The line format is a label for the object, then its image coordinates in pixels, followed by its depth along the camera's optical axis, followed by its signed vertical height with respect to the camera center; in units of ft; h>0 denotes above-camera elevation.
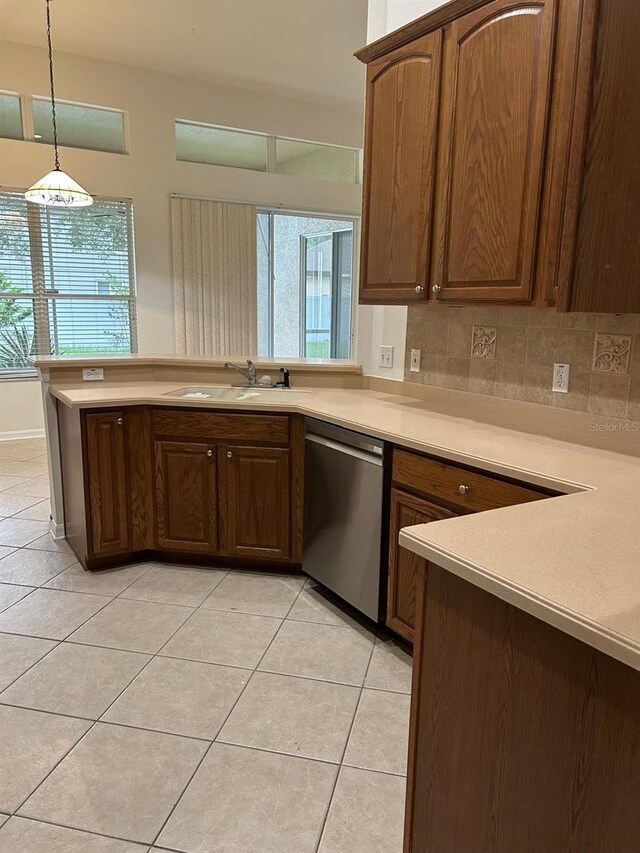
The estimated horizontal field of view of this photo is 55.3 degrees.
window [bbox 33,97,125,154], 18.15 +5.52
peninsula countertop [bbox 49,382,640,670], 3.20 -1.47
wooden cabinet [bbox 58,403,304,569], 9.52 -2.71
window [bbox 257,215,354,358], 22.22 +1.08
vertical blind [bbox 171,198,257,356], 20.26 +1.20
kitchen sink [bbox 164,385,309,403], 10.23 -1.40
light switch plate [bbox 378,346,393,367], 10.34 -0.69
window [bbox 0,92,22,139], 17.71 +5.48
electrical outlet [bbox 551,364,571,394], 7.47 -0.72
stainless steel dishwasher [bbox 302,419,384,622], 8.00 -2.74
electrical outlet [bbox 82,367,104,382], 11.09 -1.16
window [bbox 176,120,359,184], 20.38 +5.57
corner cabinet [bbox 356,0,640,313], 5.26 +1.71
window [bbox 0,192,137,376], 18.52 +0.89
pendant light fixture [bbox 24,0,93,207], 12.92 +2.52
